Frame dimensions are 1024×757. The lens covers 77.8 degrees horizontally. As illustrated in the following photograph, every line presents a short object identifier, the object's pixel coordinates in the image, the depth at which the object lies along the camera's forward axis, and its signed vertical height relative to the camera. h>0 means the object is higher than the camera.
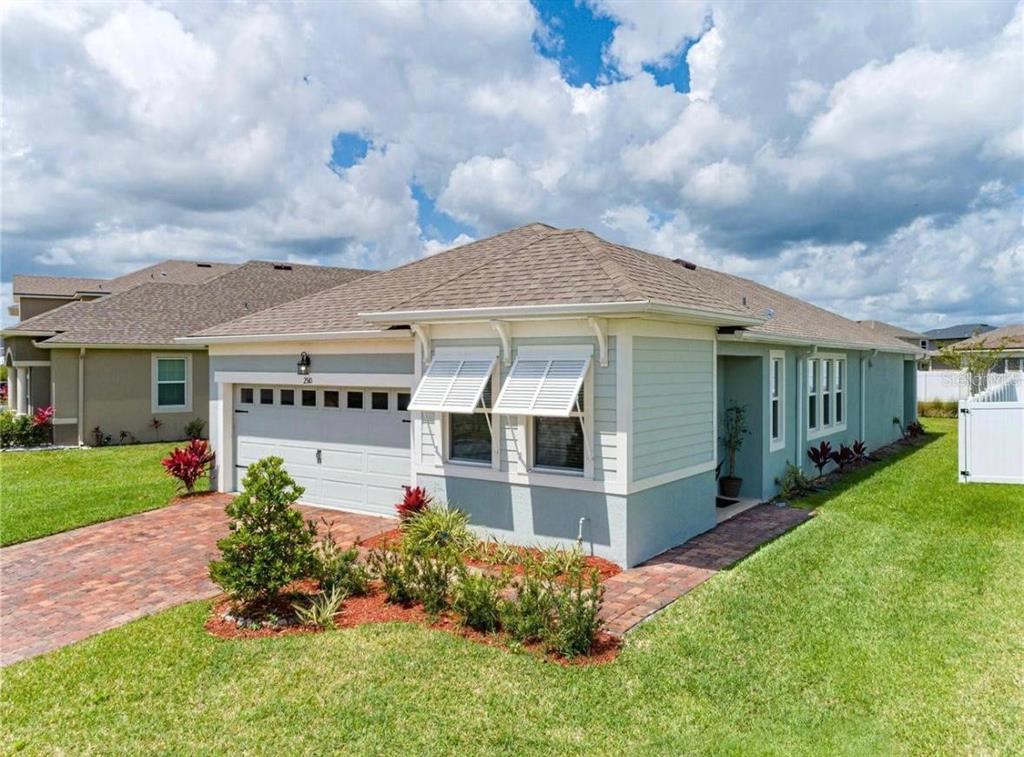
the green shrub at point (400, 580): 7.05 -2.28
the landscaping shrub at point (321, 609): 6.62 -2.50
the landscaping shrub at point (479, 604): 6.28 -2.27
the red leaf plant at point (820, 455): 14.34 -1.80
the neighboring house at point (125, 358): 20.48 +0.65
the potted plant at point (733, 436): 12.12 -1.17
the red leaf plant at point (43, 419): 20.66 -1.36
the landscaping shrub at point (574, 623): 5.75 -2.28
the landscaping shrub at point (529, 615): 5.98 -2.28
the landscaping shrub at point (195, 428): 20.84 -1.72
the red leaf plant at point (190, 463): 13.05 -1.79
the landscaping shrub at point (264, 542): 6.64 -1.77
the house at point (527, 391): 8.23 -0.24
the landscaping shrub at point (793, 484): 12.74 -2.22
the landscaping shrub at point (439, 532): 8.67 -2.21
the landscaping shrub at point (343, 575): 7.30 -2.31
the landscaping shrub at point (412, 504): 9.53 -1.94
